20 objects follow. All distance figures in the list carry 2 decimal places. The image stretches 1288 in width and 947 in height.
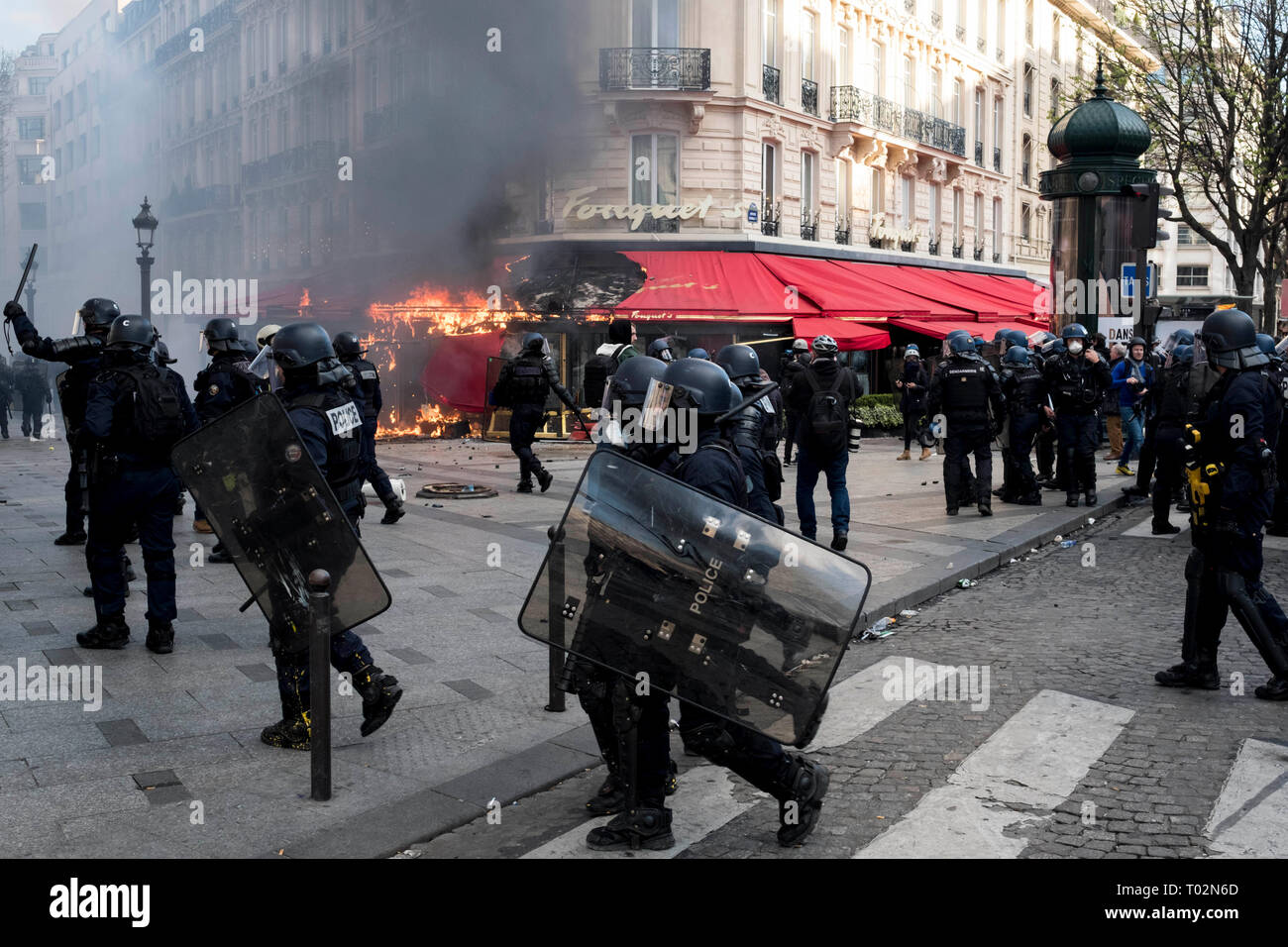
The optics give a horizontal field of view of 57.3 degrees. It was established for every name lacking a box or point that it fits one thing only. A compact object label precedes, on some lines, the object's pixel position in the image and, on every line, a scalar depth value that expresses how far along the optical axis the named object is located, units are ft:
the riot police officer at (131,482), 18.52
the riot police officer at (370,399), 29.76
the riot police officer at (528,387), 36.40
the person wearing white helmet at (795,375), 28.68
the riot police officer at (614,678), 11.74
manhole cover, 37.61
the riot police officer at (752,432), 13.69
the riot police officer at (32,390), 65.67
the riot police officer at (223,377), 27.20
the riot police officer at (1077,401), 35.70
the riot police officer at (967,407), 33.12
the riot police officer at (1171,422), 29.48
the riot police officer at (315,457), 14.20
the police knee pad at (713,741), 11.21
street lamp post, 52.85
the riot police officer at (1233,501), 16.63
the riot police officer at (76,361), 22.50
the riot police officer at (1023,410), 35.55
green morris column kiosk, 50.47
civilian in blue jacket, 42.52
